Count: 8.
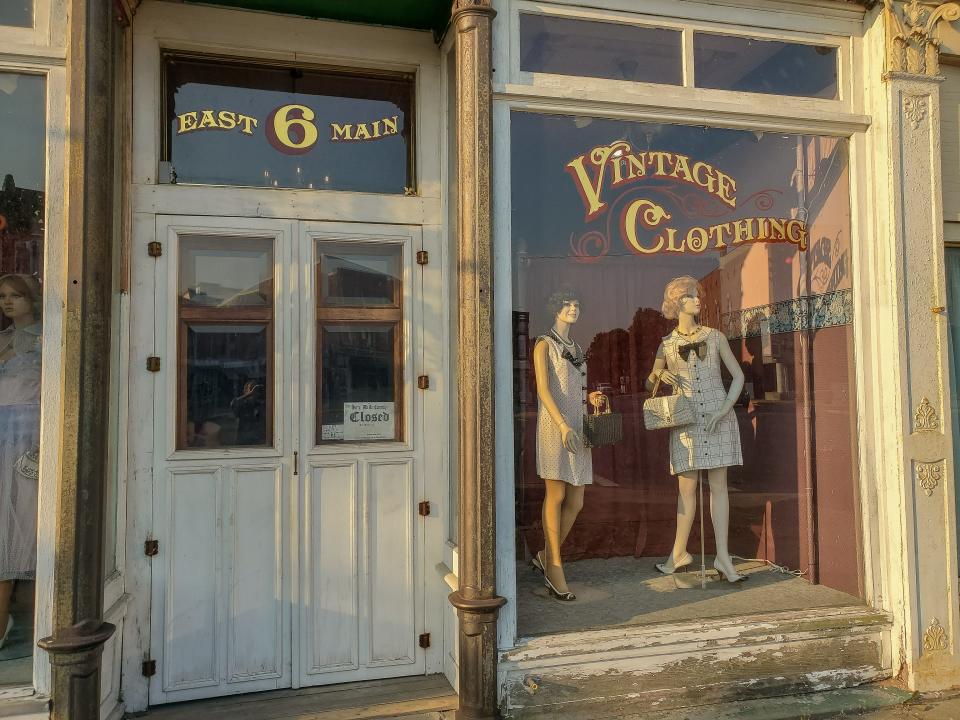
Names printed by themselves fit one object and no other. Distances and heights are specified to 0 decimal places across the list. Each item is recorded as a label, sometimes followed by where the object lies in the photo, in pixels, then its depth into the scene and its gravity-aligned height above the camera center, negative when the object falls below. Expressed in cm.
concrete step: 347 -166
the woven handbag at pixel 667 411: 418 -12
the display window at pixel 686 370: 391 +13
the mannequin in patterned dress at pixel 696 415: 419 -15
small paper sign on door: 388 -15
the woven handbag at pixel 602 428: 402 -21
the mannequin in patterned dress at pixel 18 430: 314 -14
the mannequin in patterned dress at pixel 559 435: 390 -24
